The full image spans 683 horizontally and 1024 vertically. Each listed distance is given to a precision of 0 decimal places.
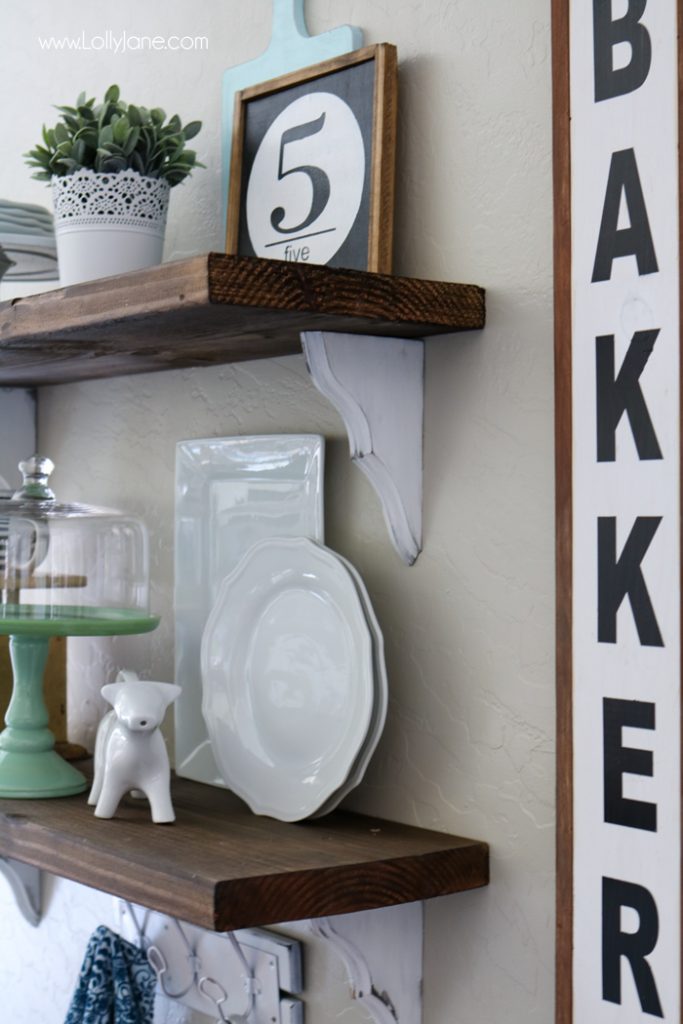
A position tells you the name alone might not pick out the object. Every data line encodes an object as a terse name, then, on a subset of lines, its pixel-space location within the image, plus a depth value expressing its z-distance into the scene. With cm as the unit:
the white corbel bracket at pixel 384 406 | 222
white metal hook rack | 245
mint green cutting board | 237
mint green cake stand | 245
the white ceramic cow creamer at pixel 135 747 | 235
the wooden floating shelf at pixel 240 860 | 208
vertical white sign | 205
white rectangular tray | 242
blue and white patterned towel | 259
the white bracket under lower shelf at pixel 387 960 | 227
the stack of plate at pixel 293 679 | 227
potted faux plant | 238
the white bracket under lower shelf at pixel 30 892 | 294
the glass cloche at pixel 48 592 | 249
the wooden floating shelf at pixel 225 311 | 208
